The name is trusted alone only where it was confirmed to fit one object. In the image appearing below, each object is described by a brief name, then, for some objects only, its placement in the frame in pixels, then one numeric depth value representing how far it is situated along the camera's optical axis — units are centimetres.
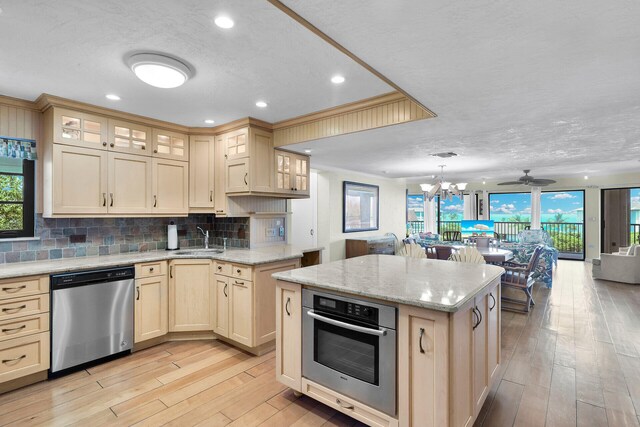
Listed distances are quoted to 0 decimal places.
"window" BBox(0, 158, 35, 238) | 283
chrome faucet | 415
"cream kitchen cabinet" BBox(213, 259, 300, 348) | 302
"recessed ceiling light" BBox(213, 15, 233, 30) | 162
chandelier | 632
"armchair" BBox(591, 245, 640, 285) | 576
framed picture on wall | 682
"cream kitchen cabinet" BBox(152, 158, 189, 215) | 351
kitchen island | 161
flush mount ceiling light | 201
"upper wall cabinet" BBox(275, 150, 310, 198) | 386
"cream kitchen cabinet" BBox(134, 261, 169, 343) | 308
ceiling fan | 634
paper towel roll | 379
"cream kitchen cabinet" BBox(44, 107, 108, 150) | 282
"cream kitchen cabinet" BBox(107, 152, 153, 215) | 317
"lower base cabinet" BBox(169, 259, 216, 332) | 332
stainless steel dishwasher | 261
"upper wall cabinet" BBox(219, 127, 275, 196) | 352
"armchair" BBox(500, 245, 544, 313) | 436
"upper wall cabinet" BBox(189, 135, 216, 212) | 380
